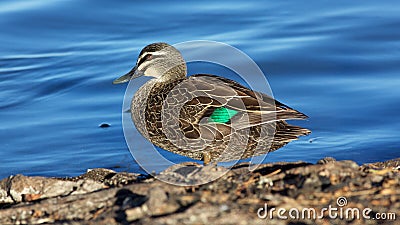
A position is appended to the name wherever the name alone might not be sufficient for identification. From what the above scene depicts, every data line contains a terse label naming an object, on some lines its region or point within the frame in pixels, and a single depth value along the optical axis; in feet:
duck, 43.34
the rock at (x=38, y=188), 33.83
